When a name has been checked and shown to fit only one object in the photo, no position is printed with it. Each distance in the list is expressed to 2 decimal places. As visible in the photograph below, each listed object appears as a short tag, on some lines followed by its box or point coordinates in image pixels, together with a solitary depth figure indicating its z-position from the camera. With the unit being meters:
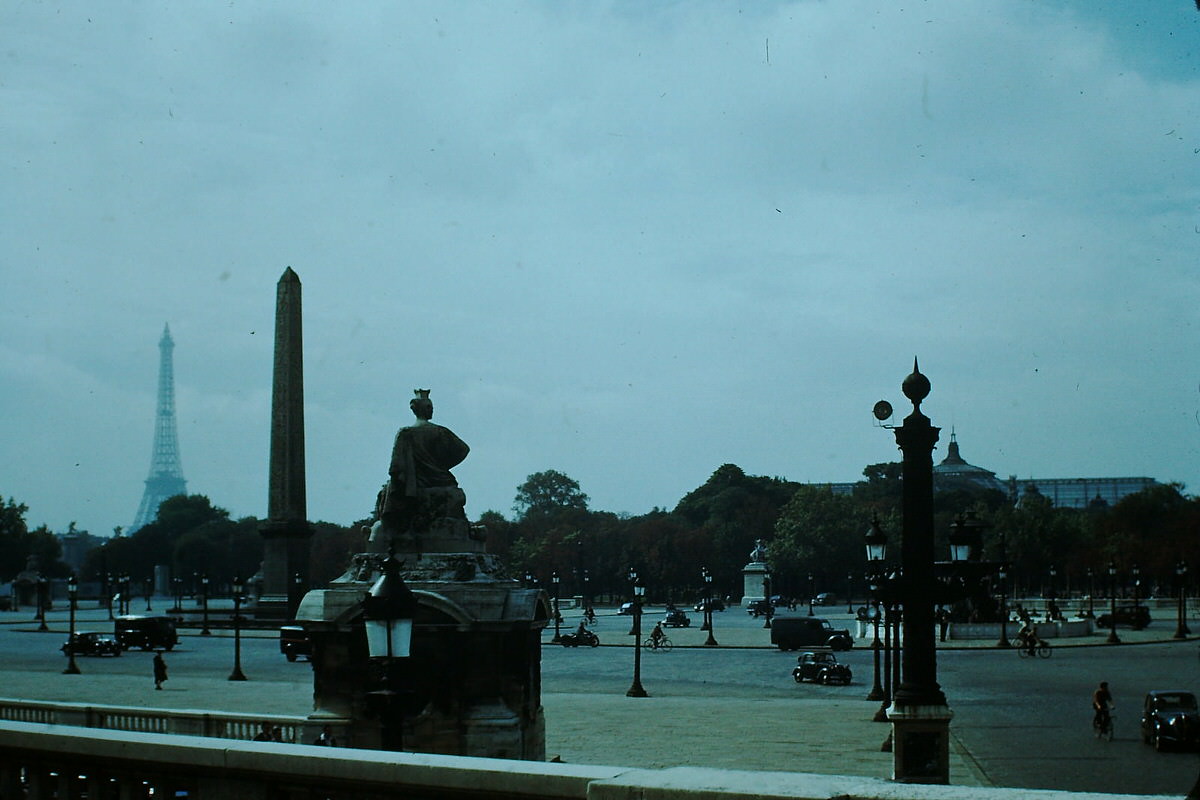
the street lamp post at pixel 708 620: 68.69
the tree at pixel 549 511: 194.27
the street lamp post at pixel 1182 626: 69.47
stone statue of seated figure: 21.86
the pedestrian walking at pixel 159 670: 42.78
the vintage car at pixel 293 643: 54.31
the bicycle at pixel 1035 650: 57.38
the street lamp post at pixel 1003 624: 64.69
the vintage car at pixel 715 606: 125.56
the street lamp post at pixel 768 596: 94.82
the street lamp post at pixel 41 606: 94.98
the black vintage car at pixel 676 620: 94.11
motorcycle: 71.44
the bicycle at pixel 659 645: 67.38
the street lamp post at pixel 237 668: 46.81
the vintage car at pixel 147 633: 69.75
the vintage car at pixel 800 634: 64.94
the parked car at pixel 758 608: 110.93
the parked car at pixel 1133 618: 77.69
